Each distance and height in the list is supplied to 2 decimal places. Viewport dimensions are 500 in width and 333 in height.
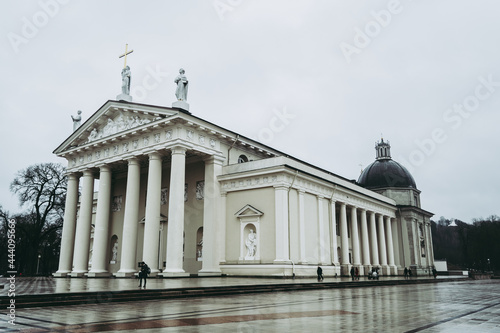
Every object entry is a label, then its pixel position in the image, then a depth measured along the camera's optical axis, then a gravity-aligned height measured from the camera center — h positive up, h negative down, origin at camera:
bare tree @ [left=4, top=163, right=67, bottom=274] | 39.28 +6.02
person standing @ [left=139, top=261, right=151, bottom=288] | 15.79 -0.65
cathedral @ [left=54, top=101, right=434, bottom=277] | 25.92 +3.90
